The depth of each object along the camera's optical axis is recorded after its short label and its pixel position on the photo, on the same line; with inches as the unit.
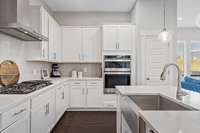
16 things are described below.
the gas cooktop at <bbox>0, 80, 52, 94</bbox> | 66.2
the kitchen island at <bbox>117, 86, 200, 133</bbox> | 26.6
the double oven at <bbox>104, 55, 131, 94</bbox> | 146.4
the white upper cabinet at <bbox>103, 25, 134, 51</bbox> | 147.7
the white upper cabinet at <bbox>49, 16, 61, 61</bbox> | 127.9
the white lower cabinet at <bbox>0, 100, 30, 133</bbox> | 45.2
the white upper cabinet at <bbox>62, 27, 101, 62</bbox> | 155.9
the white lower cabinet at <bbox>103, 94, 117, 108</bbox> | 148.5
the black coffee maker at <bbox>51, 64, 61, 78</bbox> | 158.3
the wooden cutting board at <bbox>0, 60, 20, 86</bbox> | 81.5
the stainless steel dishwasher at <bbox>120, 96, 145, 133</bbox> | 40.1
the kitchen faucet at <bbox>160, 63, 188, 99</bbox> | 55.5
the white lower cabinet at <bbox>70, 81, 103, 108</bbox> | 148.1
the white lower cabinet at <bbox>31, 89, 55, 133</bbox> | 69.2
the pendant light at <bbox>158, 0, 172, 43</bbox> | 101.0
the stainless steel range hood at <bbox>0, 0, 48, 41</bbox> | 70.9
